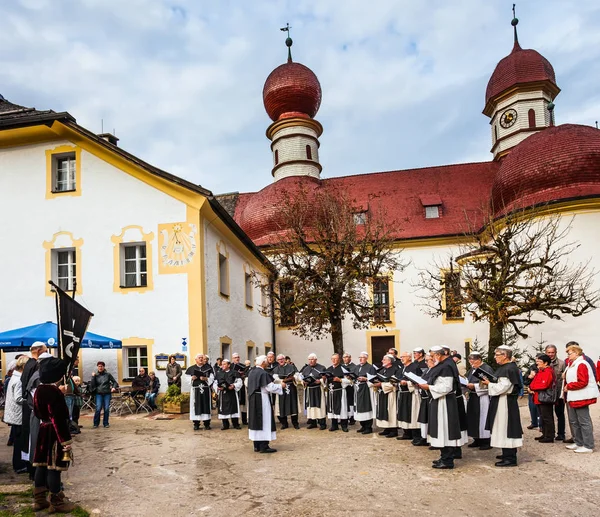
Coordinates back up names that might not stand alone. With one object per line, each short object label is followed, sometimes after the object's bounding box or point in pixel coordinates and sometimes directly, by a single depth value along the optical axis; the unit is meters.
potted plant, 14.66
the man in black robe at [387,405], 11.65
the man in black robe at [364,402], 12.22
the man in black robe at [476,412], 9.86
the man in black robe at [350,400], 12.82
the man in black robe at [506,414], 8.38
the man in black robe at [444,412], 8.46
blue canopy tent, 14.55
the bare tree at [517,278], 18.84
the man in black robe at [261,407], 9.88
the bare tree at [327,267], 18.70
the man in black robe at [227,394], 12.47
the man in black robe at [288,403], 13.12
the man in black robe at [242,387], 13.15
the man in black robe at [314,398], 12.88
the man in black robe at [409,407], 11.03
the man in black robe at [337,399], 12.60
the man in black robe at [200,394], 12.62
